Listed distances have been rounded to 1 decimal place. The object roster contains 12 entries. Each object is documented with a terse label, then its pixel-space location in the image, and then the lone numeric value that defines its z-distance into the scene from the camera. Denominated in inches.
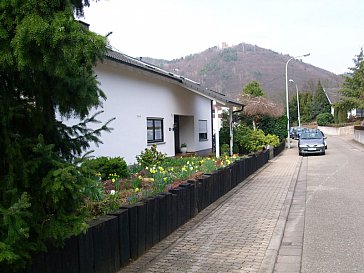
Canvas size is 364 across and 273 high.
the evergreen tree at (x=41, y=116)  105.8
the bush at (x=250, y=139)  875.4
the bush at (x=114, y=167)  375.2
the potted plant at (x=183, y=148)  823.7
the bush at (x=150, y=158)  509.0
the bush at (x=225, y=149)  799.6
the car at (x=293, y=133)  2068.2
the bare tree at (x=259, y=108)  1162.6
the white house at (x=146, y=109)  504.7
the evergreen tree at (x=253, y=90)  1296.8
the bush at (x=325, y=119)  2822.3
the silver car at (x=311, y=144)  1080.2
